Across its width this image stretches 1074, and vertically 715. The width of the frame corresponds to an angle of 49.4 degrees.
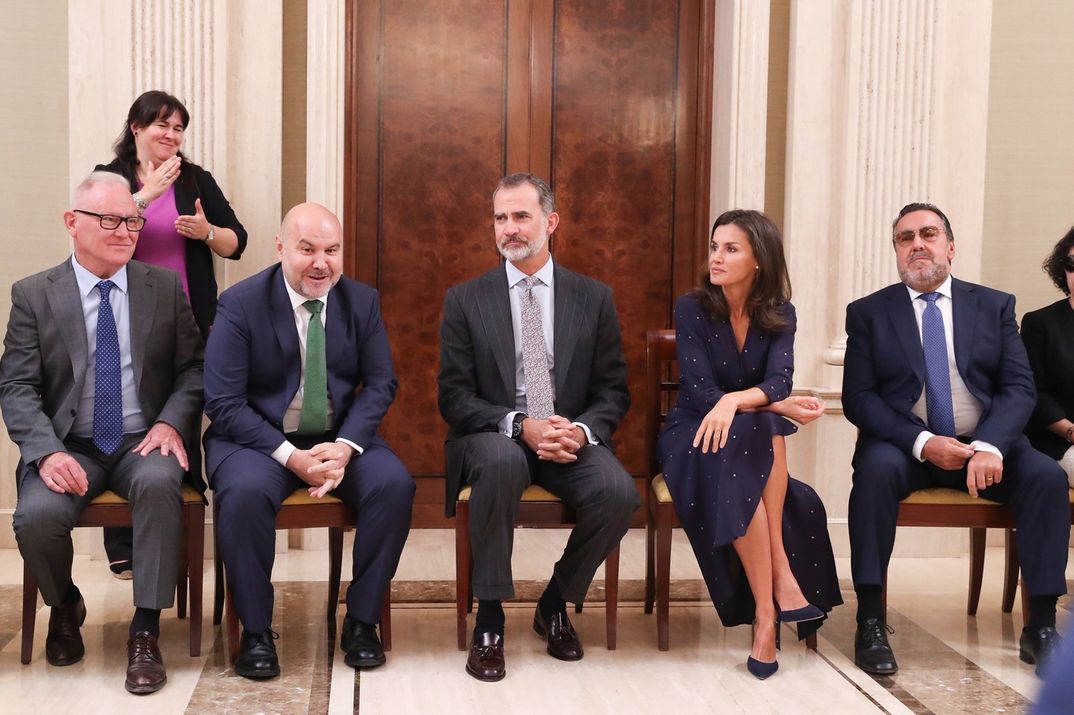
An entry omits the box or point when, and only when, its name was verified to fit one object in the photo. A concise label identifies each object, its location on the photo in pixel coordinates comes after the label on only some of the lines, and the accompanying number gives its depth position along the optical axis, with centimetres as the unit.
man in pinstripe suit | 340
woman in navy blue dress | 341
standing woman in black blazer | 399
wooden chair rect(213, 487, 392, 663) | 331
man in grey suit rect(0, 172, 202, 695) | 321
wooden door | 502
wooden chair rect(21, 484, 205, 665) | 327
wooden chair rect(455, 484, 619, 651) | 347
